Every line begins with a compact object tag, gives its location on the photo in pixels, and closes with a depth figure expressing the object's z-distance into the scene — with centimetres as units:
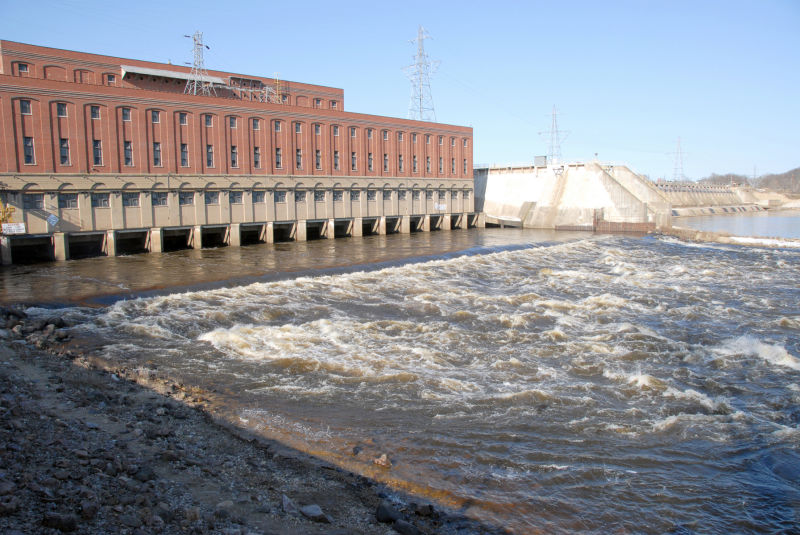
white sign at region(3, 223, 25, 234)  3034
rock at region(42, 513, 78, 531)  539
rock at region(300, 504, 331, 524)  698
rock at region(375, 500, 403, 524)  733
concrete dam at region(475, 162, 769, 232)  6284
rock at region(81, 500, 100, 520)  573
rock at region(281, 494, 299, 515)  705
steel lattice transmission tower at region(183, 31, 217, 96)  4747
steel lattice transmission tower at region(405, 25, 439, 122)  6712
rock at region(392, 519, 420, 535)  704
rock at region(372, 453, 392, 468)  938
